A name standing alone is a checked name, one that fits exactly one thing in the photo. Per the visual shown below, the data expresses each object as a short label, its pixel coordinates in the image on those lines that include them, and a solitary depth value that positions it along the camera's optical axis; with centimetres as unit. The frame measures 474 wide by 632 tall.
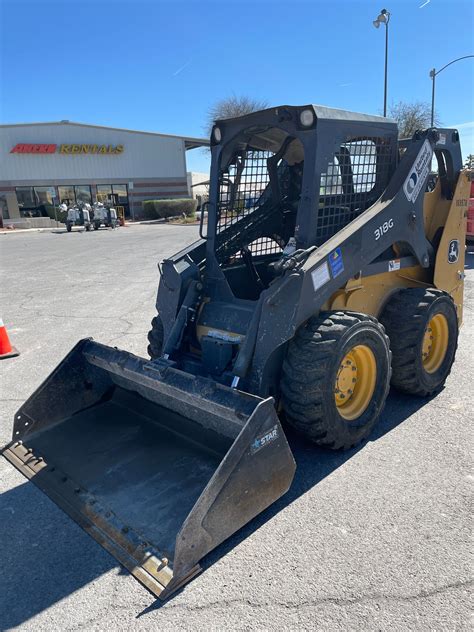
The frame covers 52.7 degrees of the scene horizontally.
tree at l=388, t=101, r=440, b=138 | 3456
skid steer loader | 279
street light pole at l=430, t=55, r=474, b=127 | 2288
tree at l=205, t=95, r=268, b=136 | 4356
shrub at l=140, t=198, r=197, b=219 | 3775
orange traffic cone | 604
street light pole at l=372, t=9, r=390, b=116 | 2050
